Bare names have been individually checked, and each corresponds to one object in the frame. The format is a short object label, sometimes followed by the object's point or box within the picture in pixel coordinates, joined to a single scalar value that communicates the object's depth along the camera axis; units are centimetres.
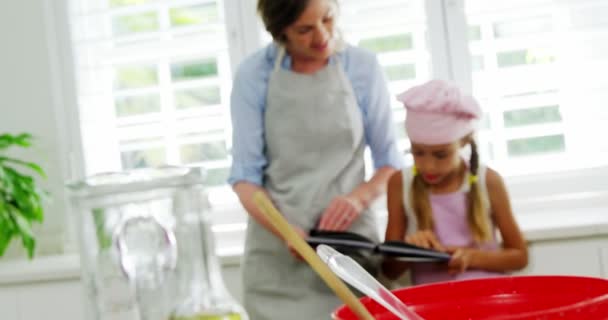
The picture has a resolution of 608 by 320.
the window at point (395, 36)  276
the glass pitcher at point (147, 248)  76
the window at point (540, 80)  264
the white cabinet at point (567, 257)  222
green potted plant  282
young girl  164
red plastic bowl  67
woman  181
